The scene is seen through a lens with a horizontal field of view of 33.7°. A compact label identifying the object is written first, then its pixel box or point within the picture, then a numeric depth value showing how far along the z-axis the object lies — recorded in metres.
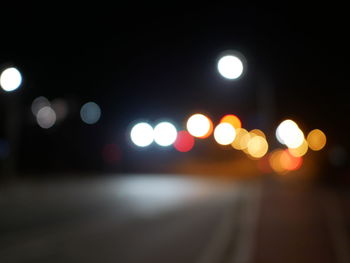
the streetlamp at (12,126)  22.75
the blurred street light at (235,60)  19.00
